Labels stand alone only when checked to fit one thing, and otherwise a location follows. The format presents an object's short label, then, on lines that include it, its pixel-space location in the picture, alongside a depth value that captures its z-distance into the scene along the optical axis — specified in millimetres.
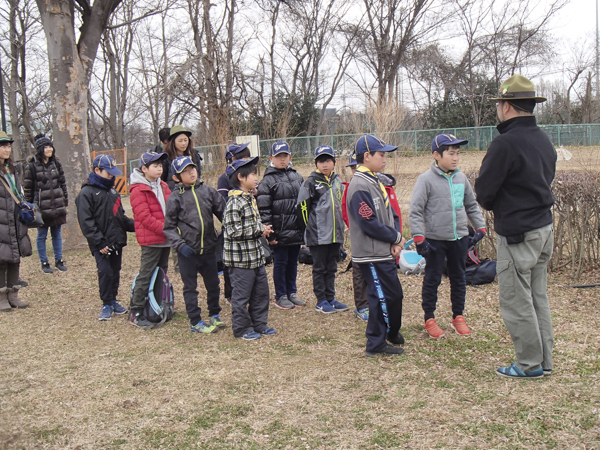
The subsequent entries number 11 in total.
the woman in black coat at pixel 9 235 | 6000
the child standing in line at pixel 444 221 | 4598
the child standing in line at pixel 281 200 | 5639
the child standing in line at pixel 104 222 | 5582
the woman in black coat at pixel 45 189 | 8148
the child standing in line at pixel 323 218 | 5559
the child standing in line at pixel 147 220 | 5410
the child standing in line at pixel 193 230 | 5070
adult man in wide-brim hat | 3516
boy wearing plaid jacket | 4832
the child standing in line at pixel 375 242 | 4164
